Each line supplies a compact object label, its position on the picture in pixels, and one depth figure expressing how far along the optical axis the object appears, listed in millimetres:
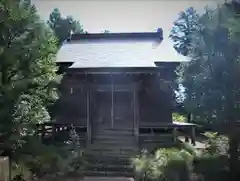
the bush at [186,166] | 7352
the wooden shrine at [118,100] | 11719
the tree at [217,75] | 7297
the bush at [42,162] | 7973
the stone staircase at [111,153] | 9867
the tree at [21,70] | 7773
